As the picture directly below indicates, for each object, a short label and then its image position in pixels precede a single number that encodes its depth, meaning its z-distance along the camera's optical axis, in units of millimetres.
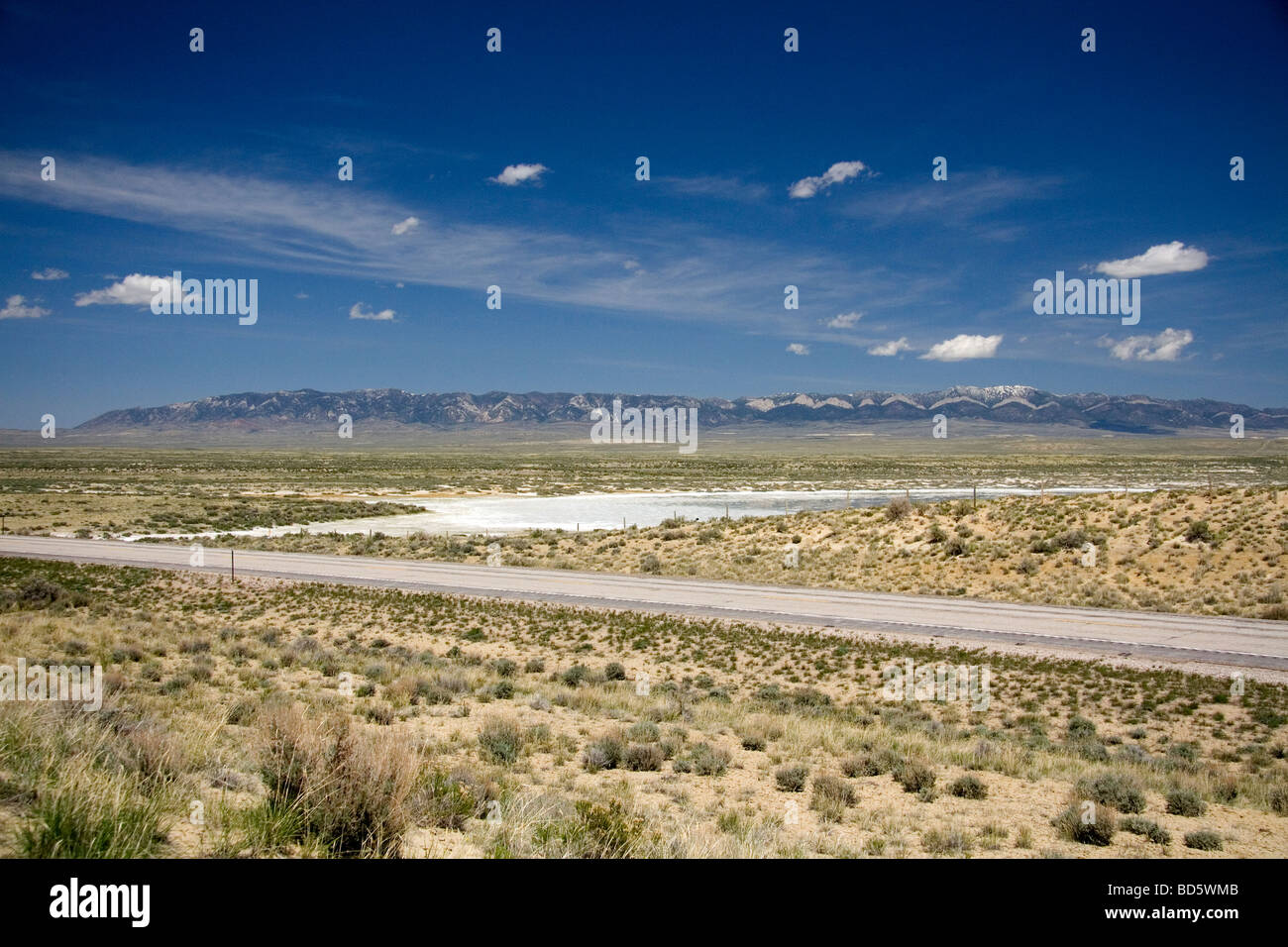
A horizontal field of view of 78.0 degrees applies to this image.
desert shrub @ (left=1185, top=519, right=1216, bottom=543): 31028
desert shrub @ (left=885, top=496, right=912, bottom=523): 40938
